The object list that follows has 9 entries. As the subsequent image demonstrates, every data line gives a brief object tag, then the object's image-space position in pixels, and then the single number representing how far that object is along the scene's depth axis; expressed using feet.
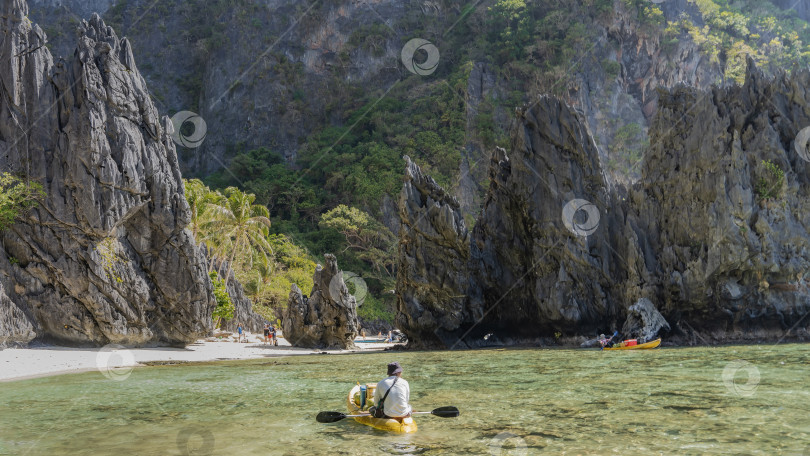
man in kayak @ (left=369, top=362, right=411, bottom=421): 33.68
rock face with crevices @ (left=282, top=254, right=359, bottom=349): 115.44
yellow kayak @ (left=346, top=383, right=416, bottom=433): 33.55
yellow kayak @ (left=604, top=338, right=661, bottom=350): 91.40
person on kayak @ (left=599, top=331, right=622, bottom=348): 95.52
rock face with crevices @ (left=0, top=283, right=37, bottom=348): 75.00
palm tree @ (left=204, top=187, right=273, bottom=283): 142.10
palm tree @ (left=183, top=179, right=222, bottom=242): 126.52
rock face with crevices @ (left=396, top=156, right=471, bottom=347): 114.42
